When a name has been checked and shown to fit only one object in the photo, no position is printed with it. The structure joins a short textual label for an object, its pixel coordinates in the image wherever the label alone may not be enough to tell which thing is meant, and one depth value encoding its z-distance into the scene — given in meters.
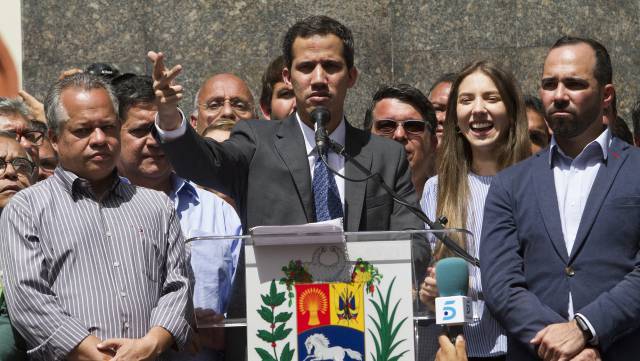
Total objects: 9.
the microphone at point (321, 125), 11.41
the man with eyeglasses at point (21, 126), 15.25
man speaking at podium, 12.20
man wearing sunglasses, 15.76
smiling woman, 13.62
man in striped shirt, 11.37
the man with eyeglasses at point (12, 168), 13.82
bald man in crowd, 16.62
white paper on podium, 10.62
